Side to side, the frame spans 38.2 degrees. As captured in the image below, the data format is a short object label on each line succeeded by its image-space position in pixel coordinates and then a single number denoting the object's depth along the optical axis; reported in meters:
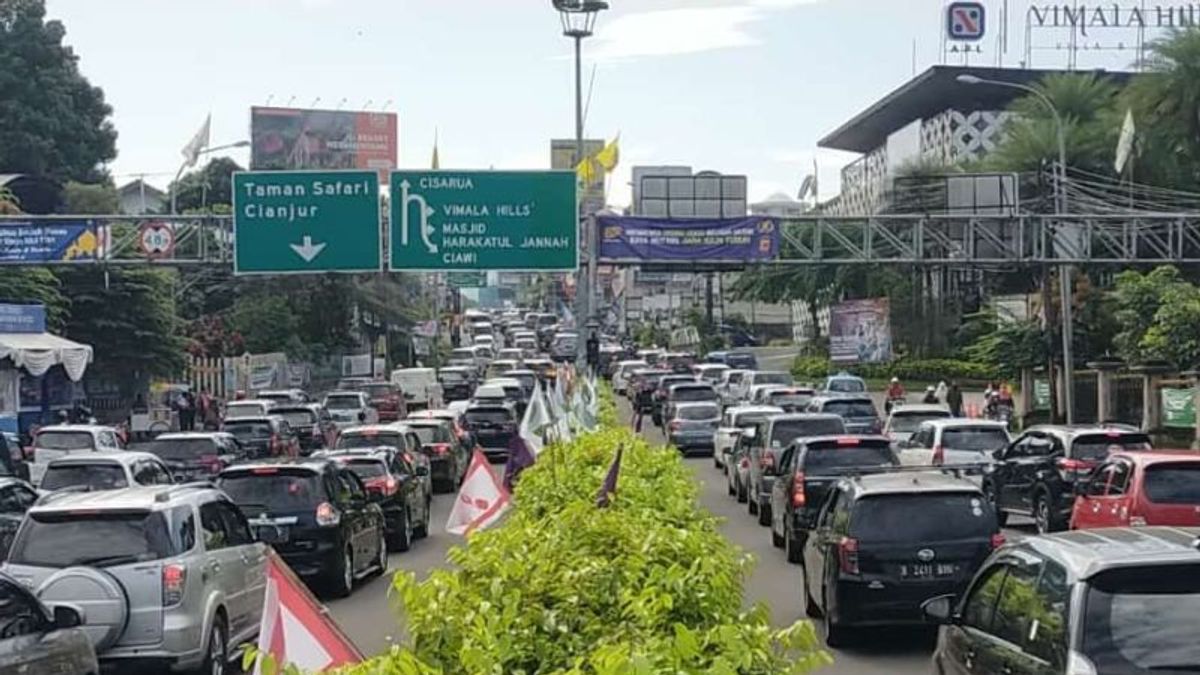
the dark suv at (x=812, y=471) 21.66
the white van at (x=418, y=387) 64.06
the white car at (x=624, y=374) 74.12
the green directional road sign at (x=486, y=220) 36.53
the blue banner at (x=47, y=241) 40.06
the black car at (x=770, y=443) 27.38
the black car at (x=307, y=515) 18.78
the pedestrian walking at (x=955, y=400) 50.28
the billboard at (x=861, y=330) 69.44
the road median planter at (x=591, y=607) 5.63
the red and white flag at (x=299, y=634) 6.05
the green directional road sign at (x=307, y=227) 37.09
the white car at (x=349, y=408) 50.16
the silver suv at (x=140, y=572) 12.97
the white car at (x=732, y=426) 35.28
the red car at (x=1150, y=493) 18.81
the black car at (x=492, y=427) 43.38
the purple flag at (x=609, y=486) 11.43
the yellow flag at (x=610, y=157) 48.59
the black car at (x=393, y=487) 24.11
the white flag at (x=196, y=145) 58.31
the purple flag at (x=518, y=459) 19.33
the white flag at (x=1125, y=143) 45.19
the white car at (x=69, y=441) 32.03
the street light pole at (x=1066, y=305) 42.66
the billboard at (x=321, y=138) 127.69
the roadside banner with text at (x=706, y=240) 41.44
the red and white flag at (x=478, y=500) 16.55
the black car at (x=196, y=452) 30.86
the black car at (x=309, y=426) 42.28
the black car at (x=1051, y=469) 23.88
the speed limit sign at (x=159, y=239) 41.38
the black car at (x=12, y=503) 18.46
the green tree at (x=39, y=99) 83.38
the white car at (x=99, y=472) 24.17
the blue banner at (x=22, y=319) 46.06
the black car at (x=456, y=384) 67.88
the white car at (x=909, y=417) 35.84
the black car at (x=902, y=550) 14.42
